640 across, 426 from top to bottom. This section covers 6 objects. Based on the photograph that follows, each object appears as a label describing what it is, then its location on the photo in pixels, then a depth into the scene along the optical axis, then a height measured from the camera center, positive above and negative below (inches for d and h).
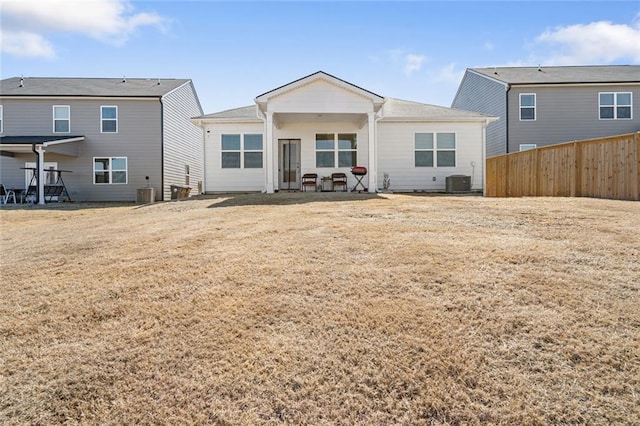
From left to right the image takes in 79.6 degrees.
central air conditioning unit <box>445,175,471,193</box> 587.8 +27.5
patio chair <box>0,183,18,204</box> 706.2 +19.8
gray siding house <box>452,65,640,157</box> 729.6 +175.6
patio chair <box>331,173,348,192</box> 586.9 +33.8
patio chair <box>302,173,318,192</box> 582.6 +33.0
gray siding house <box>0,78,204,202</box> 746.8 +134.1
